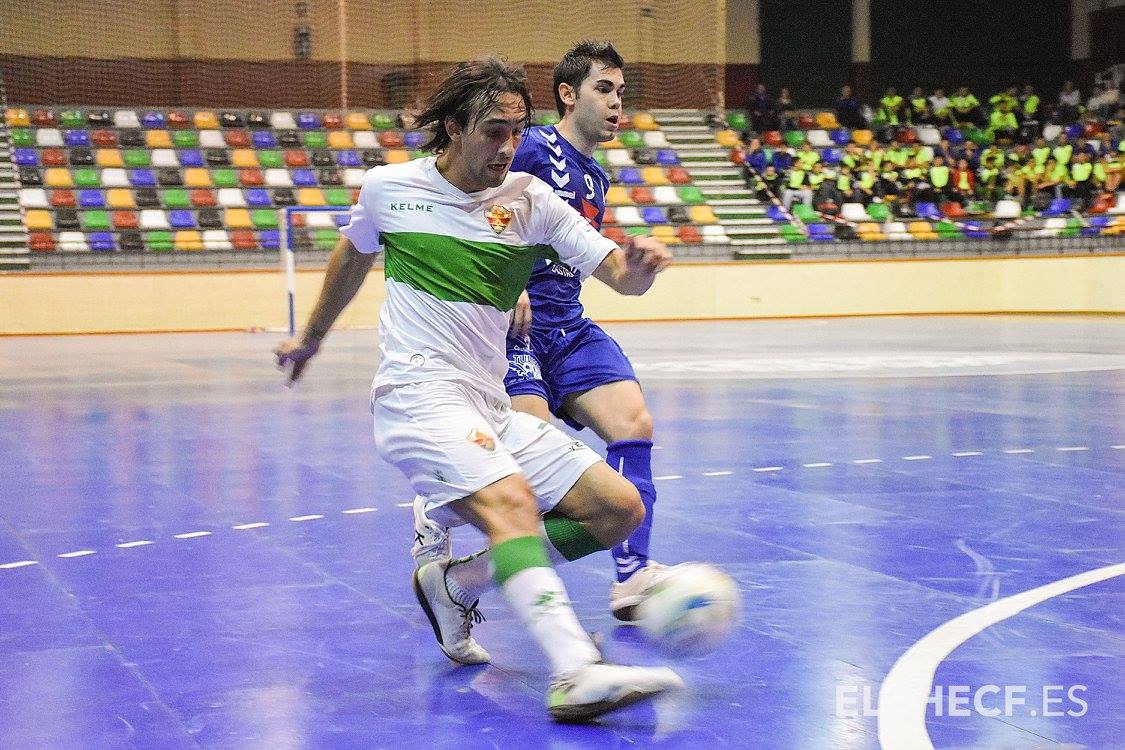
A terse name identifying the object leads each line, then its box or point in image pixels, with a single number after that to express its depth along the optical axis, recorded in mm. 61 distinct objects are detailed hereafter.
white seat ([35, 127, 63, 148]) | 28234
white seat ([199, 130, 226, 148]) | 29203
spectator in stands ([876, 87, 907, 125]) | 34312
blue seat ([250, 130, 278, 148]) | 29641
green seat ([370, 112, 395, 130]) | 30453
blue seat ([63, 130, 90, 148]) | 28391
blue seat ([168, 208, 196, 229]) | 27328
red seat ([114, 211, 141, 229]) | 27019
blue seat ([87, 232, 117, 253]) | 26188
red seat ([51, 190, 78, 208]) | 27094
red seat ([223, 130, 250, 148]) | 29422
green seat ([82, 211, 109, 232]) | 26859
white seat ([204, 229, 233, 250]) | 26641
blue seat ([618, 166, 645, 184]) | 31234
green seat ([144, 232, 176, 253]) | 26391
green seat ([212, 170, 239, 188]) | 28500
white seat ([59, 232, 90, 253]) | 26094
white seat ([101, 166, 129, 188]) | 27750
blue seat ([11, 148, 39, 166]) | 27719
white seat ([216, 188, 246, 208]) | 28062
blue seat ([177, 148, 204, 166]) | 28683
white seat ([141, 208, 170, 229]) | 27078
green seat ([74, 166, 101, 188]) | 27609
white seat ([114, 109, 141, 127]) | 29203
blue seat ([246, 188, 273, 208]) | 28234
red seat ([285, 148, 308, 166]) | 29219
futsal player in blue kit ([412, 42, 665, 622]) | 5109
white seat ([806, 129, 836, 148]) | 33375
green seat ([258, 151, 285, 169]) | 29156
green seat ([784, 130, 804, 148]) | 33406
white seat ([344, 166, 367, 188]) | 28781
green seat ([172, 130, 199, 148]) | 29109
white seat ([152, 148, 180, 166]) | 28484
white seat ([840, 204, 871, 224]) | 30484
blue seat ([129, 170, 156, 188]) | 27953
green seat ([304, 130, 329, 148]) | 29797
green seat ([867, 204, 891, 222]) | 30641
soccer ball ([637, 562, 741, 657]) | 3998
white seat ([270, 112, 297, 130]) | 30125
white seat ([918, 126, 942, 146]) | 33938
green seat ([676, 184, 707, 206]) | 31047
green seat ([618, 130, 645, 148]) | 32281
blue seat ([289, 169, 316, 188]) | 28750
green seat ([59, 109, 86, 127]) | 28781
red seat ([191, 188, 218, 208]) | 28006
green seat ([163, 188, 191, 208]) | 27828
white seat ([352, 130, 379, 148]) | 29820
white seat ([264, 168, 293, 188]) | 28703
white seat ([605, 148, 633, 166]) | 31512
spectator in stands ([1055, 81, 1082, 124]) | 33812
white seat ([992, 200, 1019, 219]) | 30703
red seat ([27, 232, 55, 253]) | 25875
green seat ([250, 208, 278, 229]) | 27734
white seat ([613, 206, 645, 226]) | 29641
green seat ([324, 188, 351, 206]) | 28484
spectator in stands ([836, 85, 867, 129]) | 34062
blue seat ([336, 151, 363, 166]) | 29344
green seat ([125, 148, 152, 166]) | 28344
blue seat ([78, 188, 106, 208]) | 27281
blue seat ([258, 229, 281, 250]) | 26969
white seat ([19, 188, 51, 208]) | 26922
